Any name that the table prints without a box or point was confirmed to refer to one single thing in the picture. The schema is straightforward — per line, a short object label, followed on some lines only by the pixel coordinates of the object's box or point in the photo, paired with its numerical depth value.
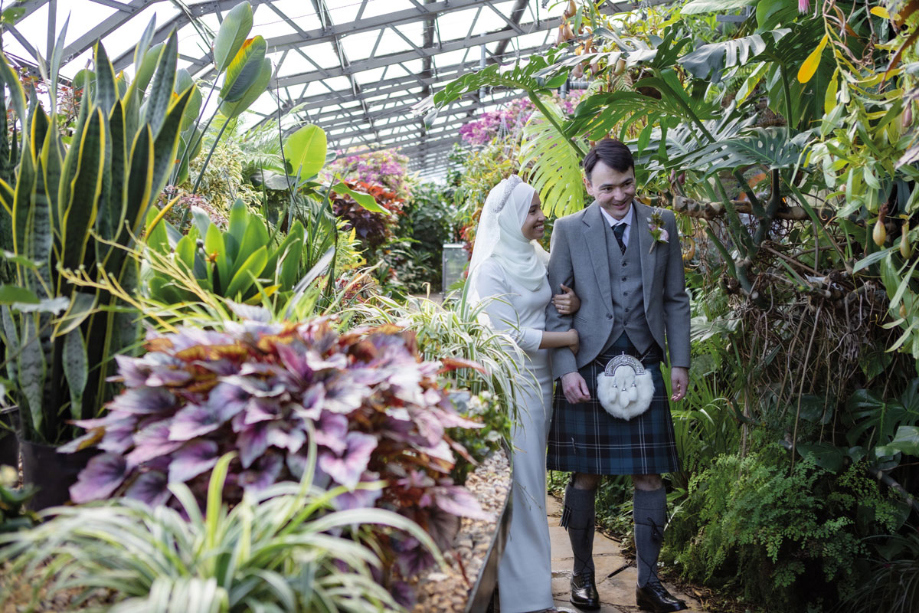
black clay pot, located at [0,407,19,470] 1.55
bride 2.42
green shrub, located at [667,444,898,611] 2.29
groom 2.60
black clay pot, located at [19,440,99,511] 1.27
